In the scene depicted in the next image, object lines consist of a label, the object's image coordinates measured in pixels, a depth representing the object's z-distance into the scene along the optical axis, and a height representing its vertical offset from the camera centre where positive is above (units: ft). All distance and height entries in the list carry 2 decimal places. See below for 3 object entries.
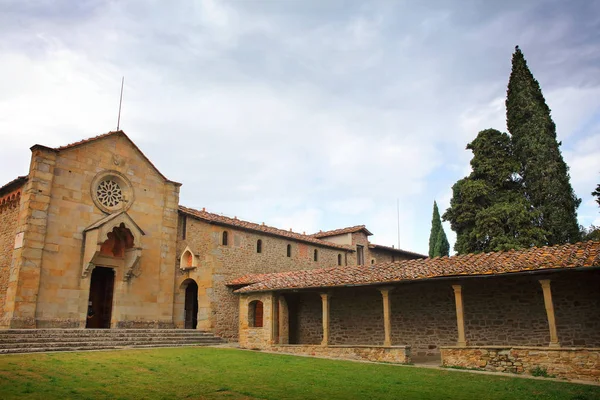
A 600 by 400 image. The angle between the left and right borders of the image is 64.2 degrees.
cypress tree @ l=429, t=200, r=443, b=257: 137.81 +26.40
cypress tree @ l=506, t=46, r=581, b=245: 85.97 +29.60
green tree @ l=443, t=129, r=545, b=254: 85.81 +21.38
